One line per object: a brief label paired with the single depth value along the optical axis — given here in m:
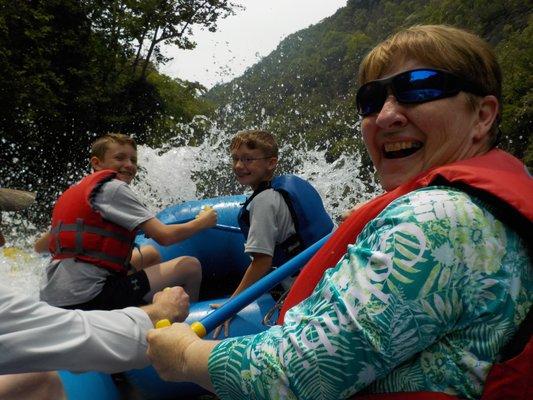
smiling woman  0.87
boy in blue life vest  3.02
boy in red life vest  2.98
